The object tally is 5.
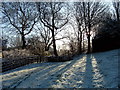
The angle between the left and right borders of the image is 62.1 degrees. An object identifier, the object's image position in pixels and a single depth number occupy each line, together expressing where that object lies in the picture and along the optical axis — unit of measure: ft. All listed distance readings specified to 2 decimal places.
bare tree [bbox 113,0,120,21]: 64.54
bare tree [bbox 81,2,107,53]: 47.47
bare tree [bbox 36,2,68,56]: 44.80
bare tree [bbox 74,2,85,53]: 51.17
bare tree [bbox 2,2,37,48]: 45.55
